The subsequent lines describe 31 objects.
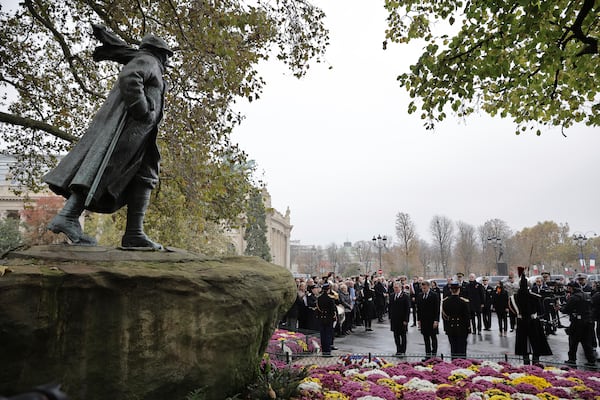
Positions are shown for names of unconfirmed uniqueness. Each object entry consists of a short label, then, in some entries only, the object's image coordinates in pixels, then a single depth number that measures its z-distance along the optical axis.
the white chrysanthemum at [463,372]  6.52
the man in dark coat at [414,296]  18.27
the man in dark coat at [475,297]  15.98
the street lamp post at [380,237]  36.85
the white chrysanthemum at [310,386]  5.00
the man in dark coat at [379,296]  20.89
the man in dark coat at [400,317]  11.42
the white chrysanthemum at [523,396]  5.16
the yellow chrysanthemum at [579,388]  5.70
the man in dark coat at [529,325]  9.86
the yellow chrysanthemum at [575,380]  6.15
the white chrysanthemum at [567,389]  5.57
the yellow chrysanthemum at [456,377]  6.34
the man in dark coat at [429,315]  10.81
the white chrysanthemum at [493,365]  6.98
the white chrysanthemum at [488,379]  6.04
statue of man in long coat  3.95
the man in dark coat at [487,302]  17.01
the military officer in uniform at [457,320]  9.98
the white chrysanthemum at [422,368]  6.99
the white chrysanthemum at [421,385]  5.59
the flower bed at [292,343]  8.96
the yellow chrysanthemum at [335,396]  4.89
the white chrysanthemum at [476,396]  5.04
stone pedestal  2.93
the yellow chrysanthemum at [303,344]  10.20
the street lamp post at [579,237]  41.17
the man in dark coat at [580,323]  10.27
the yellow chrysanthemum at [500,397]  5.07
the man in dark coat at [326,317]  11.66
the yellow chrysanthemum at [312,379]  5.56
